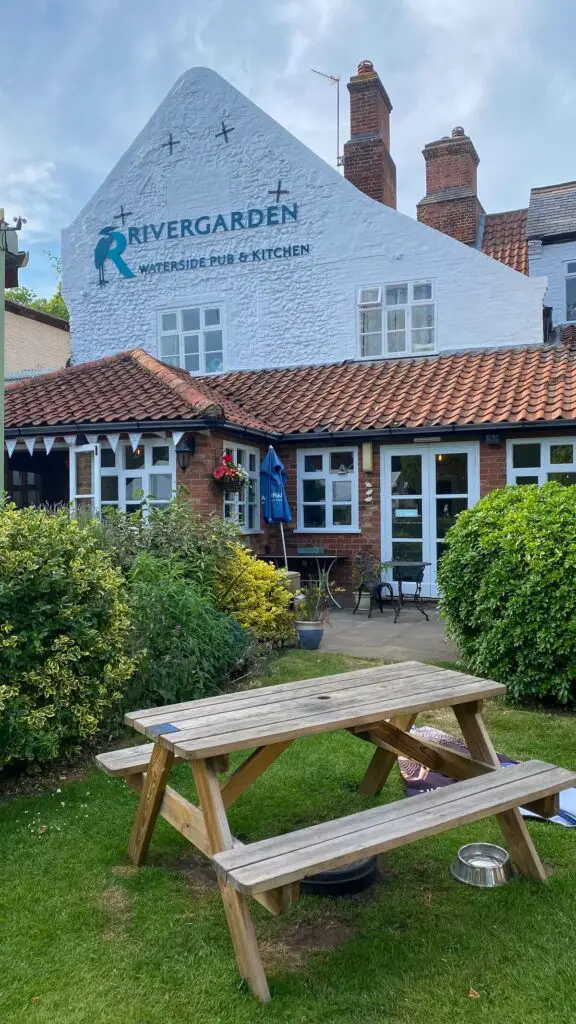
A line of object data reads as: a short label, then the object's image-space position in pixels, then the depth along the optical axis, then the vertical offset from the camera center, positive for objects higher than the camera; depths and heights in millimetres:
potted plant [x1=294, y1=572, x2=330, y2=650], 8406 -1322
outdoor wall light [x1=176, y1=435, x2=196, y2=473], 11125 +765
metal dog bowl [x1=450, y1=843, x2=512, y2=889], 3373 -1643
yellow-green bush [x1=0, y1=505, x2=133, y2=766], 4340 -803
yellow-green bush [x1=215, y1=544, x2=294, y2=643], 8180 -1028
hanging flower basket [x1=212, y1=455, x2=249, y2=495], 11039 +383
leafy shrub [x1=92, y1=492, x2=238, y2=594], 7590 -356
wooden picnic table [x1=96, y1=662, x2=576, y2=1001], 2662 -1218
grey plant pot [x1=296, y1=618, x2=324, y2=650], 8391 -1449
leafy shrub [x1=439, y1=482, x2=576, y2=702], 5918 -745
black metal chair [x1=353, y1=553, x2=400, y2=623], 11141 -1153
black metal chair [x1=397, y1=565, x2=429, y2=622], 10938 -1190
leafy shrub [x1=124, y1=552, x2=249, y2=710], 5590 -1086
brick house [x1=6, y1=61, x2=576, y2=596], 11688 +3070
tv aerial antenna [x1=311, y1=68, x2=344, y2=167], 17523 +9717
